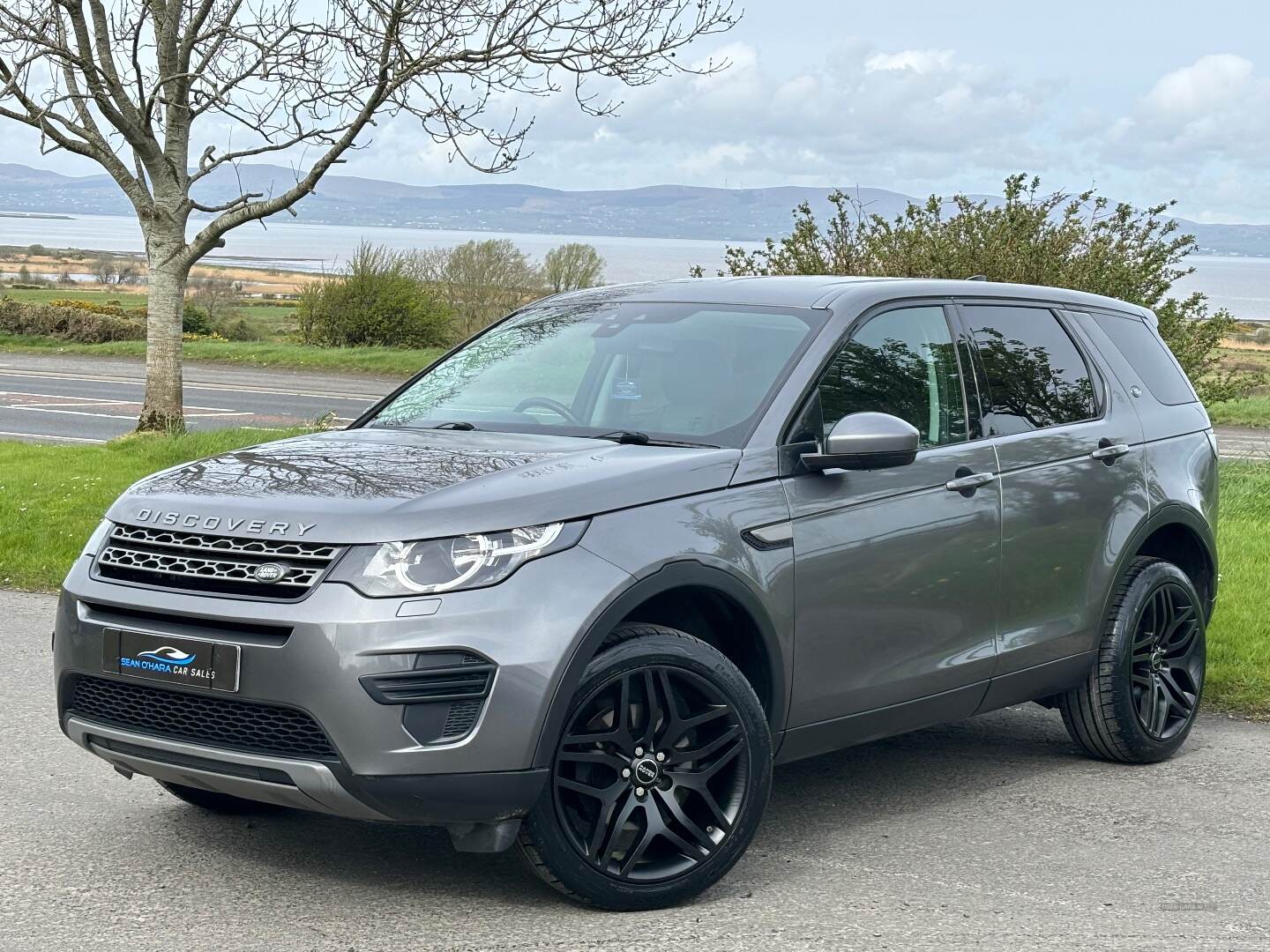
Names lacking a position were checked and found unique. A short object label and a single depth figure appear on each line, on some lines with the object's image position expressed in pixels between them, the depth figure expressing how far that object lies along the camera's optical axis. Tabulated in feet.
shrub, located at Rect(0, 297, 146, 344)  127.13
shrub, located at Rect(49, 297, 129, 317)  142.26
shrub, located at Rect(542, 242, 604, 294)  194.29
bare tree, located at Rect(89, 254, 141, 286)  323.16
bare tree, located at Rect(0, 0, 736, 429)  46.70
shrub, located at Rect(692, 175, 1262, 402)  56.70
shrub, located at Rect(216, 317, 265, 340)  153.99
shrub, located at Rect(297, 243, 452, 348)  120.57
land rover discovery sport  13.29
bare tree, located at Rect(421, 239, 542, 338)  133.80
